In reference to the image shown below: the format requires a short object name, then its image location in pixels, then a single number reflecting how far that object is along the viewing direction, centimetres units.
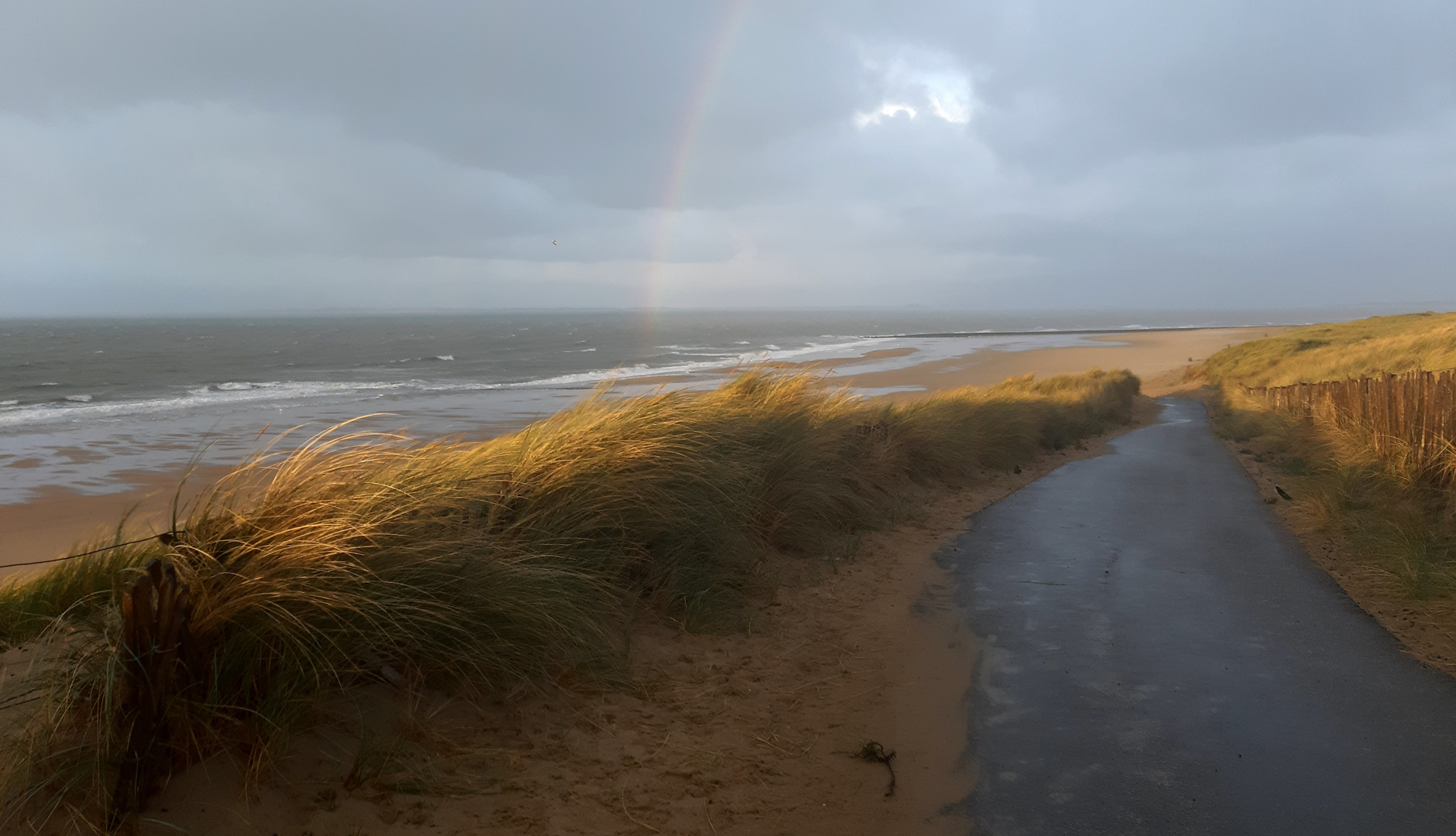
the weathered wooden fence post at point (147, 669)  286
